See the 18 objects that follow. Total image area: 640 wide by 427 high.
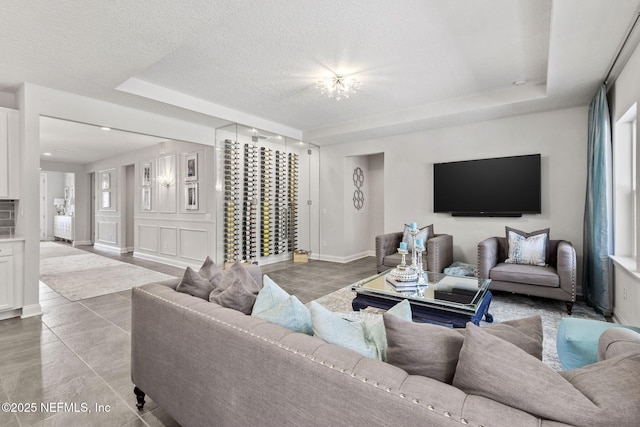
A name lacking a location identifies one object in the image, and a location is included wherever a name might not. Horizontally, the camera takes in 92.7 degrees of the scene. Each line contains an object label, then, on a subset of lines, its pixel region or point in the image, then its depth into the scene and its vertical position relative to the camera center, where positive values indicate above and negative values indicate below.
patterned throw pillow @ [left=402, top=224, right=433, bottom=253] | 4.82 -0.40
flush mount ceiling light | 3.79 +1.62
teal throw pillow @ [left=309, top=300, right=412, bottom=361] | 1.09 -0.46
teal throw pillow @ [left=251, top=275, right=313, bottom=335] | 1.28 -0.46
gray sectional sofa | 0.71 -0.49
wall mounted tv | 4.45 +0.36
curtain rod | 2.31 +1.42
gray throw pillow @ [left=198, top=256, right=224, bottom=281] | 2.04 -0.42
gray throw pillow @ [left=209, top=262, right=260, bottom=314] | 1.52 -0.45
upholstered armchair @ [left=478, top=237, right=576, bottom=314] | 3.35 -0.74
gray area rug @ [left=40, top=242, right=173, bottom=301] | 4.43 -1.14
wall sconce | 6.52 +0.65
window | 3.28 +0.25
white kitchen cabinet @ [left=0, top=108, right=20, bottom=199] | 3.37 +0.63
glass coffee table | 2.40 -0.75
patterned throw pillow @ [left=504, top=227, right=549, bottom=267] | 3.84 -0.49
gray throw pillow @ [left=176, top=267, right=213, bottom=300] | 1.78 -0.45
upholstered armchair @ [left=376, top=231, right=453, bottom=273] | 4.37 -0.65
